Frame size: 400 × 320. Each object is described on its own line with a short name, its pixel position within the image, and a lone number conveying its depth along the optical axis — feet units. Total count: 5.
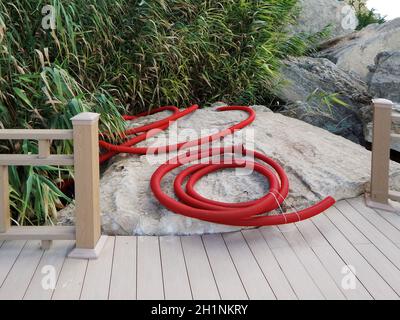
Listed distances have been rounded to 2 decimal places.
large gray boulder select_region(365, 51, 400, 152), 18.49
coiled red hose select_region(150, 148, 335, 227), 9.77
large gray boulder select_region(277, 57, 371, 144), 18.45
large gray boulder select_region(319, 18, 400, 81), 21.41
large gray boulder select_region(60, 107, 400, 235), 10.36
